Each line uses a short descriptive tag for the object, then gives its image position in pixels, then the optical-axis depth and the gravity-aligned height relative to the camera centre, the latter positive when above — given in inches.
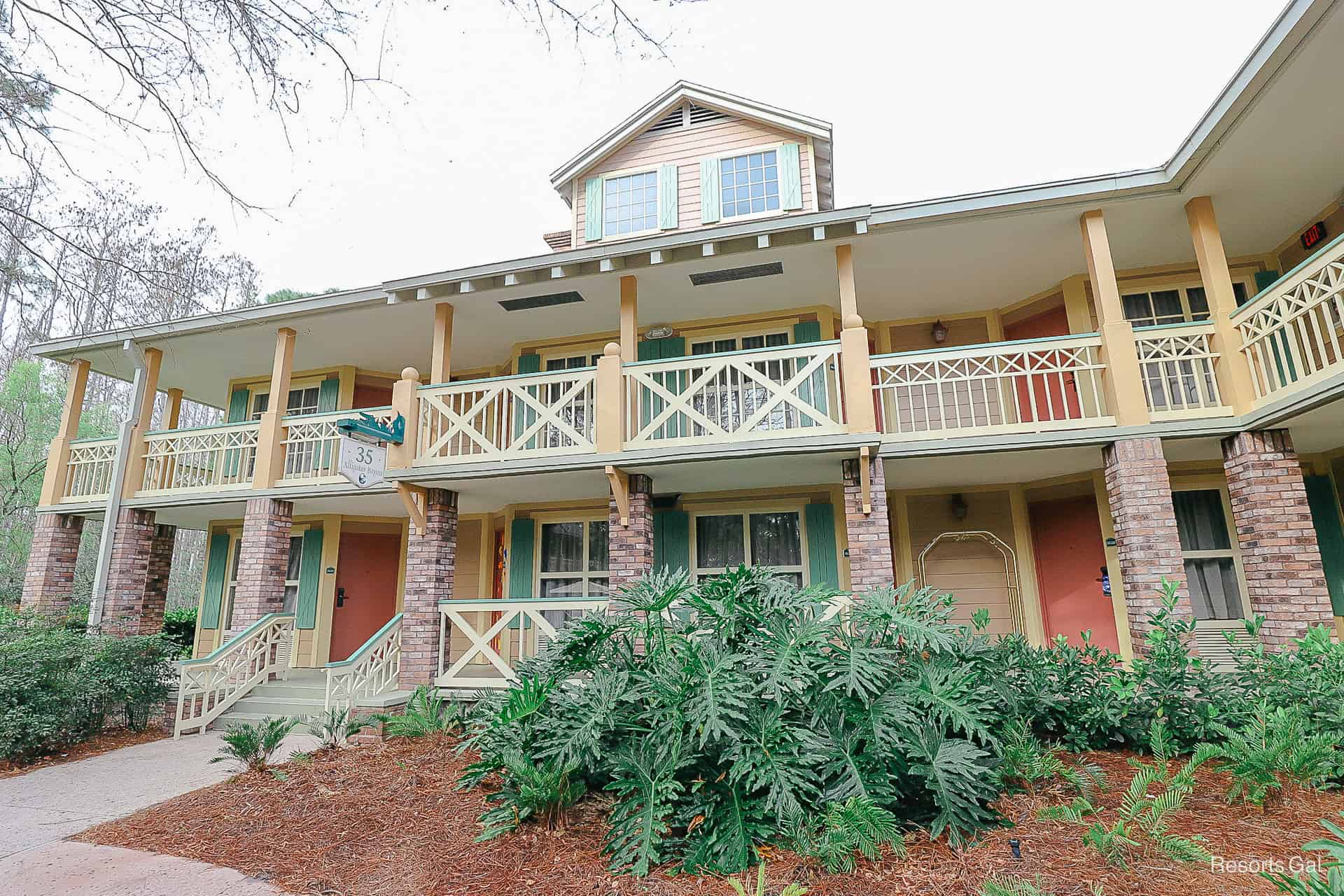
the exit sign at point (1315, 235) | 307.3 +154.3
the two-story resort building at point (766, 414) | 269.9 +85.3
